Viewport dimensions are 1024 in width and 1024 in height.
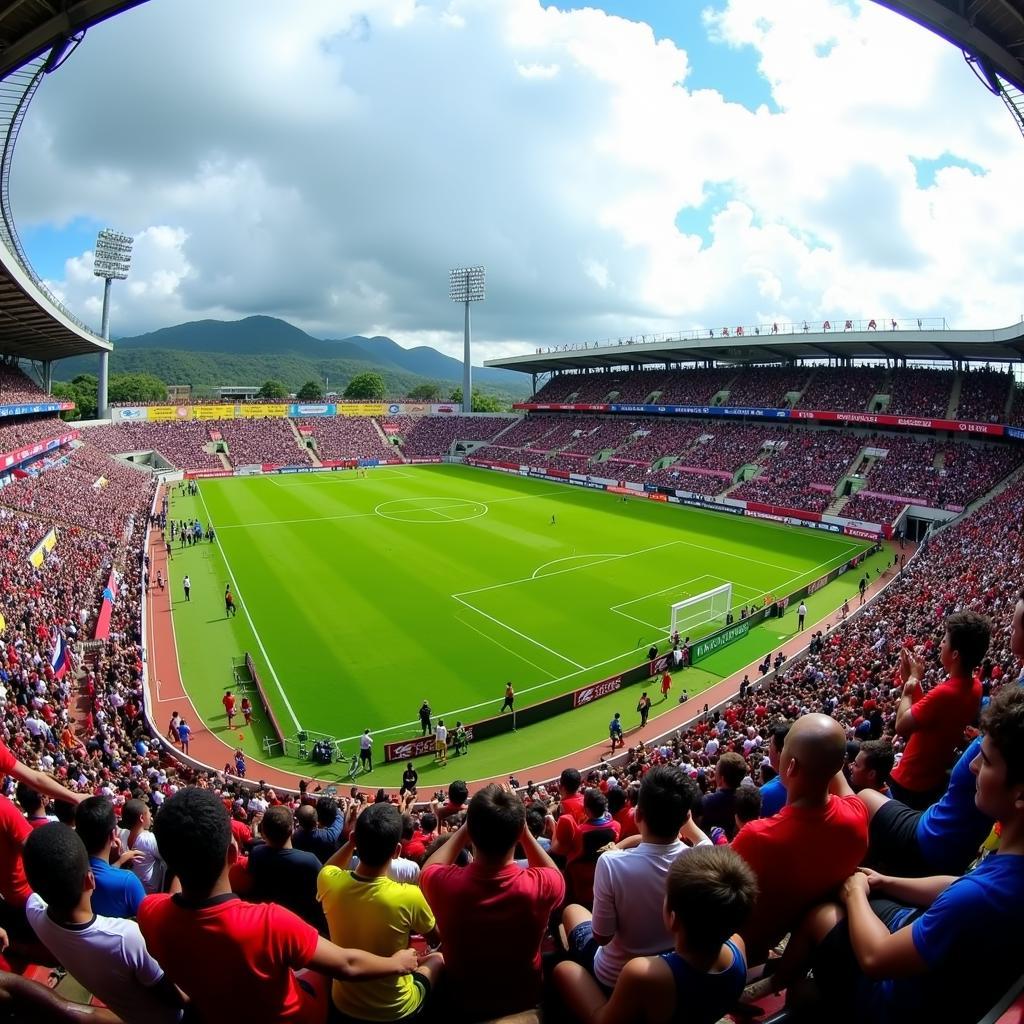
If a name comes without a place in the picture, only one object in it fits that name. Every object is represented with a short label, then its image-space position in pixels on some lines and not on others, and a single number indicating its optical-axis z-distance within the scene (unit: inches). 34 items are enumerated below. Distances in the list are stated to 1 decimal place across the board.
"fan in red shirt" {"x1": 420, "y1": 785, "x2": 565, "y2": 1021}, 136.9
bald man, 135.6
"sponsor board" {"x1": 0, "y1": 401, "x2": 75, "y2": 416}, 1771.7
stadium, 123.0
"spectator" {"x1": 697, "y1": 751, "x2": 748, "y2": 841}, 241.9
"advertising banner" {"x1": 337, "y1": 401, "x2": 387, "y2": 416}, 3528.5
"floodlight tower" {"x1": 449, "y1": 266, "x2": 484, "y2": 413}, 3946.9
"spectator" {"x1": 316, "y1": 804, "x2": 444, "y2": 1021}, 143.9
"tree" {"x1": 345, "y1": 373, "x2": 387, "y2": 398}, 5949.8
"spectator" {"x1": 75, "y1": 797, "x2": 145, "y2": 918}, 165.0
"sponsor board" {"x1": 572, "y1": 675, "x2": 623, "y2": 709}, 867.4
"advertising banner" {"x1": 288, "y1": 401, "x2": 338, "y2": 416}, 3373.5
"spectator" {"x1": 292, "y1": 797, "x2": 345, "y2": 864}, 244.7
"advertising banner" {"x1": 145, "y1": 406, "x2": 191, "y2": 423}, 2997.0
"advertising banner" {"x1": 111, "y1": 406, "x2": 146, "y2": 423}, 2891.2
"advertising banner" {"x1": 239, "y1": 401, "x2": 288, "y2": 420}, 3235.7
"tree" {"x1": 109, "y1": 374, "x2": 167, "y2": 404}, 5231.3
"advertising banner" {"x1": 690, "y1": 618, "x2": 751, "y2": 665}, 1002.1
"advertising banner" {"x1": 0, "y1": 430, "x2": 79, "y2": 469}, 1509.8
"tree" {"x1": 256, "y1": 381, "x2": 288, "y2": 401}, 5933.6
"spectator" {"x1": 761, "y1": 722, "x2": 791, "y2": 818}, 217.8
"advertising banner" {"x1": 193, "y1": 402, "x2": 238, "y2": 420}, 3102.9
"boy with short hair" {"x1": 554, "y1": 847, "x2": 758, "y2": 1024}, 103.3
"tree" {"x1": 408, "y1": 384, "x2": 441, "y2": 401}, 6558.1
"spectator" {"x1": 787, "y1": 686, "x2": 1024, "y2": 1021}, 95.7
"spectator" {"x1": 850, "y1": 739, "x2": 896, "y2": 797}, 206.4
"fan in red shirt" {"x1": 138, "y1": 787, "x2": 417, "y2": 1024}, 119.9
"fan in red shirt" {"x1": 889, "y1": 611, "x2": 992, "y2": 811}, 194.4
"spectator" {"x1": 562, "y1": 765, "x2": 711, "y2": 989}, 134.0
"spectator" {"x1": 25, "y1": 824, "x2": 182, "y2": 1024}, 127.6
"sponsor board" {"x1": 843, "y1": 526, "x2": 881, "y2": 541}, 1691.7
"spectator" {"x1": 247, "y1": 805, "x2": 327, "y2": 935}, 193.0
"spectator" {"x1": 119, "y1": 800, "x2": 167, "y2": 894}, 213.3
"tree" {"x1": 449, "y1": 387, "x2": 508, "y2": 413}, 5330.2
